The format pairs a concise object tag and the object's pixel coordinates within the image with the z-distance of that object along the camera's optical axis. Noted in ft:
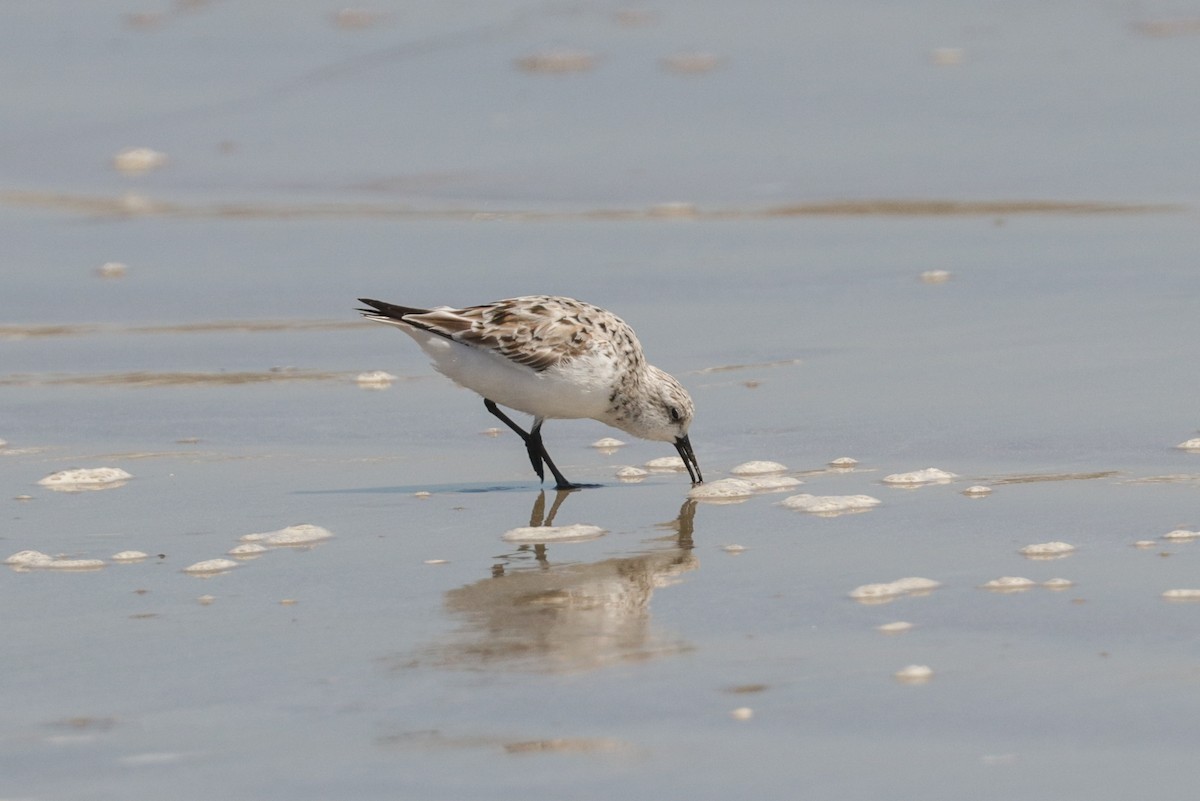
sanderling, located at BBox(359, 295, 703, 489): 46.57
